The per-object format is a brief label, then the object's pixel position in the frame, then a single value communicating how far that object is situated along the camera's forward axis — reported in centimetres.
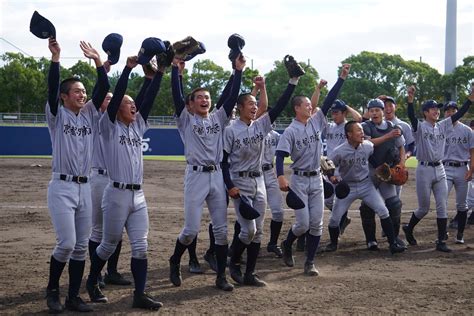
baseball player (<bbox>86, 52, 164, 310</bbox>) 569
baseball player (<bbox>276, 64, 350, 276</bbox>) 739
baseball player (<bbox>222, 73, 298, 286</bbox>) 675
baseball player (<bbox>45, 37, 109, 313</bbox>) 539
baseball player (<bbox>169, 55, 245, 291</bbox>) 643
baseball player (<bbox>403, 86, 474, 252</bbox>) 914
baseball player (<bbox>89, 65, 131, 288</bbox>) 661
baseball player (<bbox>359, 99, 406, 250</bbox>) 920
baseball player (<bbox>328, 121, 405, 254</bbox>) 864
